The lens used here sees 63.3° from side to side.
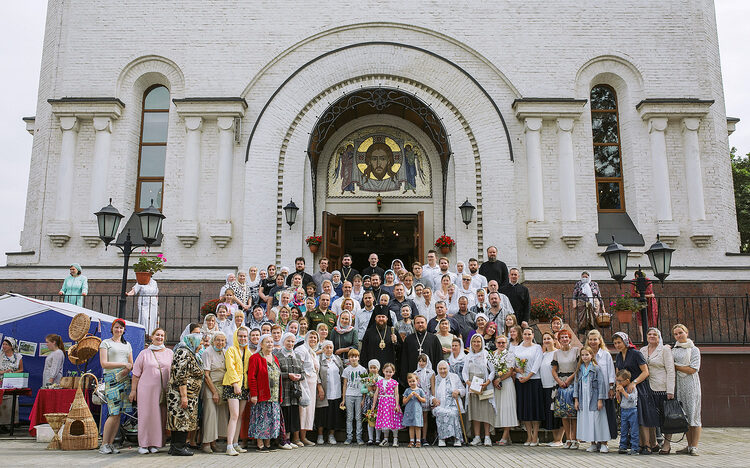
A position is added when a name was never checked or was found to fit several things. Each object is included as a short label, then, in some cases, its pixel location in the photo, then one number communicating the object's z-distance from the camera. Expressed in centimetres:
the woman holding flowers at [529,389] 965
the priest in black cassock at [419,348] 1005
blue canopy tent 1105
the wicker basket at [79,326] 1005
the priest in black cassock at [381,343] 1025
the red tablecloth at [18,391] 1054
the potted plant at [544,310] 1258
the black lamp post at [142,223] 1120
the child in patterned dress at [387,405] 948
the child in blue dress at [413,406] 947
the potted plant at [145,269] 1330
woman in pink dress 874
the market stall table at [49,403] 1016
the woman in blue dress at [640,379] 892
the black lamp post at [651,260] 1062
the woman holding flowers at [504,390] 966
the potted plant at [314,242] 1641
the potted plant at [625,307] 1231
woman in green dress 1320
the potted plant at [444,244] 1634
